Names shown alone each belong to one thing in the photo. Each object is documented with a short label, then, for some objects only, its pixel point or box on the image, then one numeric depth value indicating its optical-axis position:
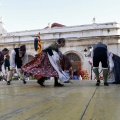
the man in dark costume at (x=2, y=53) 8.00
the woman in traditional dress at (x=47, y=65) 5.85
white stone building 22.88
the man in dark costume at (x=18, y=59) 7.44
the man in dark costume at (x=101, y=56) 6.40
